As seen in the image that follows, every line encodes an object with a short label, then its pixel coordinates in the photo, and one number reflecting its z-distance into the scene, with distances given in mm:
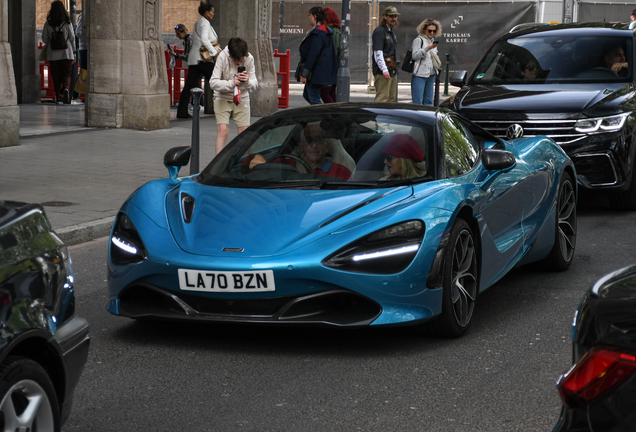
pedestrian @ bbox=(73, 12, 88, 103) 21188
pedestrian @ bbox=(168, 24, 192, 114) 18516
